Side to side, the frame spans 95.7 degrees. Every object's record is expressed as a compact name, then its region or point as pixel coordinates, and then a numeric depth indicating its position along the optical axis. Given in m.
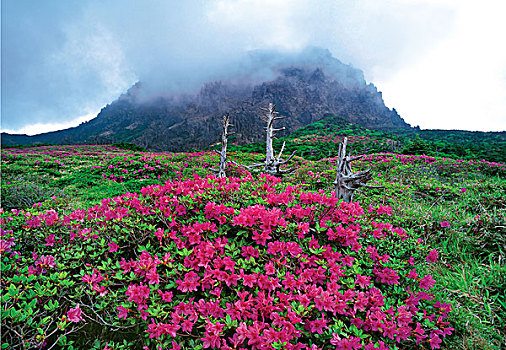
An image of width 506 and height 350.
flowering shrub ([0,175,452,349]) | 1.45
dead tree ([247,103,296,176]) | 6.11
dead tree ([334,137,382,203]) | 3.67
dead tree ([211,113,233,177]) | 7.01
